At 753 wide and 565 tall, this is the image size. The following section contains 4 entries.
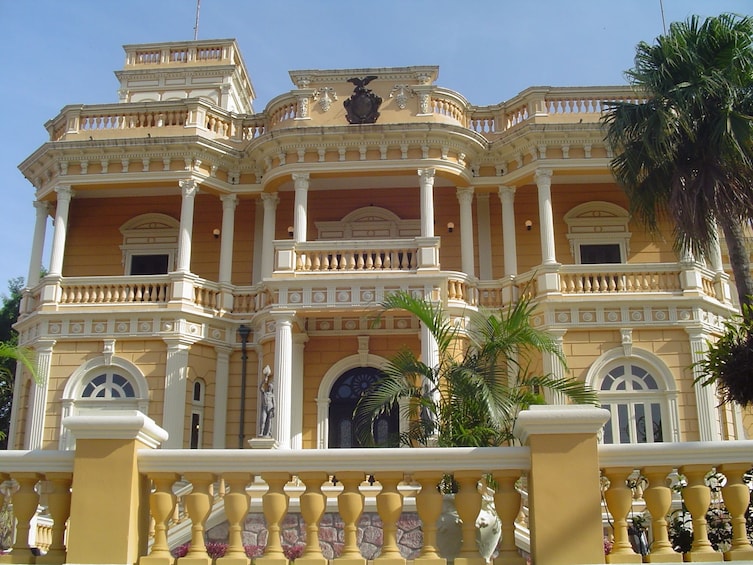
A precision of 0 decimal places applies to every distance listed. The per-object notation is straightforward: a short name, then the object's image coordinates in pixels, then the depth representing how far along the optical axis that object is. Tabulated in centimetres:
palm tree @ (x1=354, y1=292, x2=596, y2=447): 952
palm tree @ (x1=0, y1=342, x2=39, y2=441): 1046
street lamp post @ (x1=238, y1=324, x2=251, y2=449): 2053
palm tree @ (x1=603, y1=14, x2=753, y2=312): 1498
